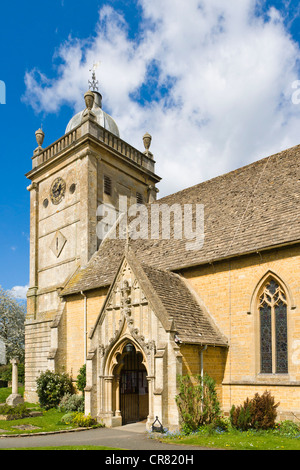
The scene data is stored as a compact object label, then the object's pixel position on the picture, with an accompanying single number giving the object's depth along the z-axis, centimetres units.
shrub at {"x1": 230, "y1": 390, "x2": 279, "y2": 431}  1498
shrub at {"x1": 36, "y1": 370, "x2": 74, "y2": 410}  2355
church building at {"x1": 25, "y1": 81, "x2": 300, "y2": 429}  1659
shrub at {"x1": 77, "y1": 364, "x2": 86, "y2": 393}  2286
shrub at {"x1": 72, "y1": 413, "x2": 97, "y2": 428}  1788
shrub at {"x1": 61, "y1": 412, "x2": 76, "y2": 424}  1889
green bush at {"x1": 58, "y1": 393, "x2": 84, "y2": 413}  2217
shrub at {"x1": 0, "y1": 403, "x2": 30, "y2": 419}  2090
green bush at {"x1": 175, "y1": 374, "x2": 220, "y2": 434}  1519
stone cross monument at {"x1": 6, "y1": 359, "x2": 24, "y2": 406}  2530
